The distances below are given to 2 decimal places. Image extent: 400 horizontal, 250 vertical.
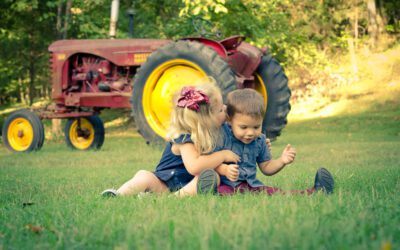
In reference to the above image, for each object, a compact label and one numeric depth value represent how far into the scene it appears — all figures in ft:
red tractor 35.42
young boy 14.98
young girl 15.74
